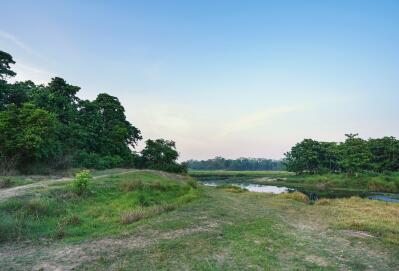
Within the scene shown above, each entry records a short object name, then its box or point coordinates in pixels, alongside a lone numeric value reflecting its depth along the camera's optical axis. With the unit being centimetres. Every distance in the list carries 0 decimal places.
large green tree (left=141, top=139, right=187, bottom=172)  5584
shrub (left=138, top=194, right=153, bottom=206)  1688
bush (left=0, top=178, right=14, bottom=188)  1881
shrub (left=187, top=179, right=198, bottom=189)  3021
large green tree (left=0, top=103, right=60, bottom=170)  2638
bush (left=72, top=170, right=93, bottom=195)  1667
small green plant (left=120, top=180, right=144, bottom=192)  1934
